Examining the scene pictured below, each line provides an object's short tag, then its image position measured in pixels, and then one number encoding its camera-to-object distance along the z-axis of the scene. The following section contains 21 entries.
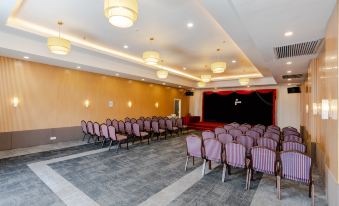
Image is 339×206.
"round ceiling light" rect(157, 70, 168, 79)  8.67
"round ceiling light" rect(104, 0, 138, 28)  2.78
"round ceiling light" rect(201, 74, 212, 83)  9.96
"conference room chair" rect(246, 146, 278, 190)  3.85
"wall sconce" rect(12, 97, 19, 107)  7.01
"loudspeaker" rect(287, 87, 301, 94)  11.47
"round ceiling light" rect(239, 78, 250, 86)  10.83
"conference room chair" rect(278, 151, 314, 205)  3.43
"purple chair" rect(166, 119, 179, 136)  10.42
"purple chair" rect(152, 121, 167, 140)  9.46
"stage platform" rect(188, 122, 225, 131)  15.03
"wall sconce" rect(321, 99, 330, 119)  3.56
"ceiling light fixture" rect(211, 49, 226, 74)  6.93
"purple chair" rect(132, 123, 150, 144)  8.19
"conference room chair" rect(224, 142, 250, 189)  4.26
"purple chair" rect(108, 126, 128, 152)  7.13
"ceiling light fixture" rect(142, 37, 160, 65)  5.79
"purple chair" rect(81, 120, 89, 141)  8.62
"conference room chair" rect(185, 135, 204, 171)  5.07
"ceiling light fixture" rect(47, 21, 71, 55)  4.77
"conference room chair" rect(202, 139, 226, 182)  4.67
